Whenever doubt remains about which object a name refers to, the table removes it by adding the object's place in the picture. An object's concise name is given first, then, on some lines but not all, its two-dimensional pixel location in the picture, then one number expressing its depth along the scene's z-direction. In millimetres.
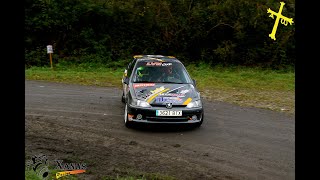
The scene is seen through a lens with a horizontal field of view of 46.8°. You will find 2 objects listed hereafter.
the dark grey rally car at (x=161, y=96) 8180
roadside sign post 20012
